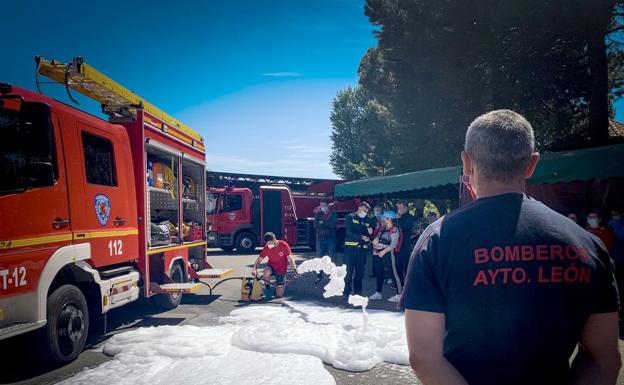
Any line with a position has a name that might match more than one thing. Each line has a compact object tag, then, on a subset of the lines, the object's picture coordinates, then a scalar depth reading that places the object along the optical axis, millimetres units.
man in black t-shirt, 1198
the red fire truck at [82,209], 3648
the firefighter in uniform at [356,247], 7711
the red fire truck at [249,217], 16281
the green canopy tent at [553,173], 6531
